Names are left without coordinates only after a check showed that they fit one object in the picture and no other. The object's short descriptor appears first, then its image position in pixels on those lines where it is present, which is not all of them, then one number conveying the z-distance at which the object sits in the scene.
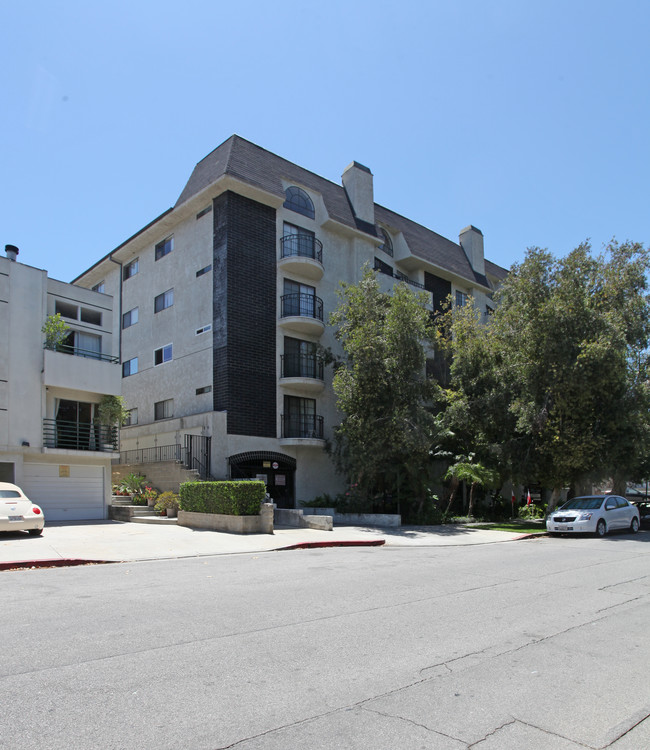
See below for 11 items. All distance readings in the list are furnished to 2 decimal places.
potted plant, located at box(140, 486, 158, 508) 22.94
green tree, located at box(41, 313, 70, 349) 21.55
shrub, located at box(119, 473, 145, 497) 24.62
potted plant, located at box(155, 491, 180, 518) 21.88
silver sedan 20.17
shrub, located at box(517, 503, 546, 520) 30.94
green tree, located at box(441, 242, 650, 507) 22.84
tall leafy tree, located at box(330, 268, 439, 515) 22.95
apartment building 24.97
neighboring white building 20.61
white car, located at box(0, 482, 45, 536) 15.75
